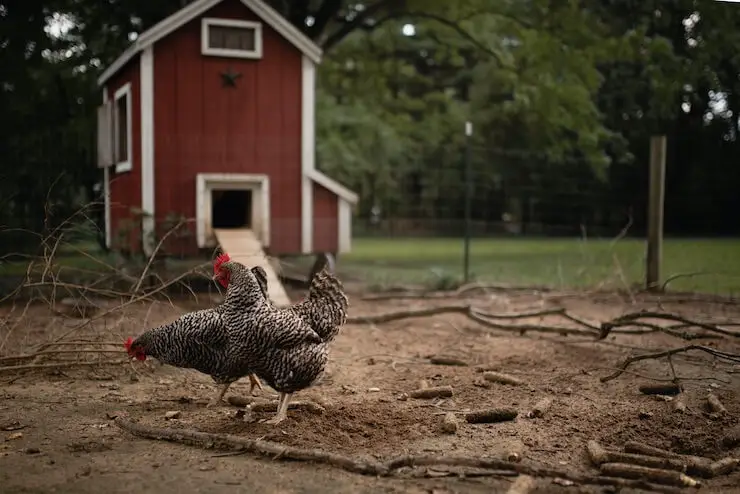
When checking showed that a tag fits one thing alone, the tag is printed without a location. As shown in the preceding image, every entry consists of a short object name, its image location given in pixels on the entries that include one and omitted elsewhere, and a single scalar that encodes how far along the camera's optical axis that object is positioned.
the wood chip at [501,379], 4.46
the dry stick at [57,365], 4.37
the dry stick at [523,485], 2.70
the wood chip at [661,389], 4.29
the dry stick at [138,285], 4.84
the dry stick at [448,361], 5.08
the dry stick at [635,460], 2.94
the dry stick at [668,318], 5.04
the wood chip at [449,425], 3.46
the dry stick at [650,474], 2.81
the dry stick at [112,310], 4.57
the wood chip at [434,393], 4.16
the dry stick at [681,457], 2.96
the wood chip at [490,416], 3.67
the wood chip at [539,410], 3.77
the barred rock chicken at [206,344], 3.67
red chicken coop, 6.51
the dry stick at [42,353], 4.45
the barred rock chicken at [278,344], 3.61
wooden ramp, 5.41
